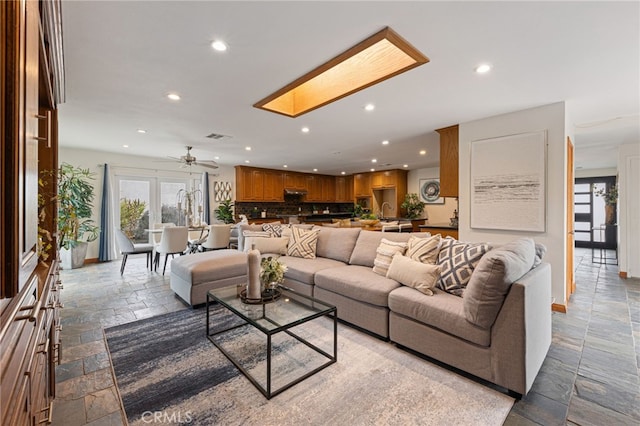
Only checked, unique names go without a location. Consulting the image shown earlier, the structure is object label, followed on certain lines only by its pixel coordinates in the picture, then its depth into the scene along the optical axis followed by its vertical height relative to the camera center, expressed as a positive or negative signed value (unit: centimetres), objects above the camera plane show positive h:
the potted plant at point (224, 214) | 749 -8
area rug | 163 -120
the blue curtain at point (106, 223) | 596 -26
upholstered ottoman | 321 -76
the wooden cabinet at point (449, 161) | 396 +72
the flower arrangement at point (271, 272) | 245 -54
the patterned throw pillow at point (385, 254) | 286 -47
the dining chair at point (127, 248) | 471 -65
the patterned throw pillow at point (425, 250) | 262 -39
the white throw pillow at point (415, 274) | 234 -56
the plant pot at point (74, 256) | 535 -89
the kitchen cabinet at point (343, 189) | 1002 +78
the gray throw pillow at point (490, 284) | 178 -49
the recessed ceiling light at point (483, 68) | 229 +119
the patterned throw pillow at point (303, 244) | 384 -47
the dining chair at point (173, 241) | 470 -51
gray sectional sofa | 176 -79
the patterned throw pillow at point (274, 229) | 434 -29
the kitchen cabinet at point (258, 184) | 778 +78
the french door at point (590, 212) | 753 -6
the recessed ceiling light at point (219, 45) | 196 +120
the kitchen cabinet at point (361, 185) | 929 +88
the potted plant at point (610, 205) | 600 +11
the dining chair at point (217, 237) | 524 -51
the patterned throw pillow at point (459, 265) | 229 -47
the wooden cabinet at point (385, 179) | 863 +101
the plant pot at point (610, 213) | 641 -8
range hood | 872 +62
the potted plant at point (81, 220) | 528 -18
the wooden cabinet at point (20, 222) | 62 -3
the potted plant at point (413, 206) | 847 +13
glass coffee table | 193 -115
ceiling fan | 507 +93
